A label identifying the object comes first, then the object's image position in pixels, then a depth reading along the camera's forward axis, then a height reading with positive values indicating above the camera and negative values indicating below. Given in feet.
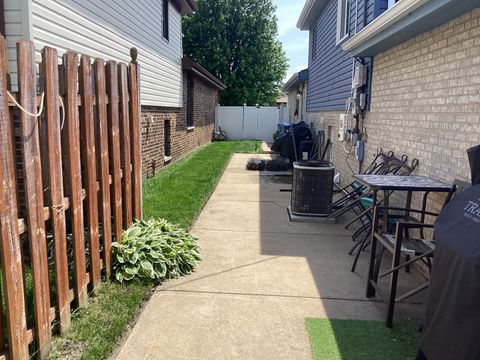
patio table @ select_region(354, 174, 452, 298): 12.47 -2.24
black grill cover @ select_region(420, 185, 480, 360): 6.90 -2.94
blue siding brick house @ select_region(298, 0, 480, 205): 12.94 +1.35
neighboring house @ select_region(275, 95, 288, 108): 145.43 +3.73
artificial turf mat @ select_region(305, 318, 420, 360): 9.51 -5.30
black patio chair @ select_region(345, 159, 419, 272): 15.89 -3.72
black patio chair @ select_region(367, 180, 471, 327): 10.50 -3.63
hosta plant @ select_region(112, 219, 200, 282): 12.93 -4.58
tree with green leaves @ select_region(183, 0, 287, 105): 103.14 +15.61
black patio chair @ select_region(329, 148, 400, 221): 18.70 -2.85
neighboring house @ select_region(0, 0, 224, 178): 15.34 +3.26
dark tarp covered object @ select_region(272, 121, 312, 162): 38.75 -2.79
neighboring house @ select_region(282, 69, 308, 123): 51.84 +2.48
